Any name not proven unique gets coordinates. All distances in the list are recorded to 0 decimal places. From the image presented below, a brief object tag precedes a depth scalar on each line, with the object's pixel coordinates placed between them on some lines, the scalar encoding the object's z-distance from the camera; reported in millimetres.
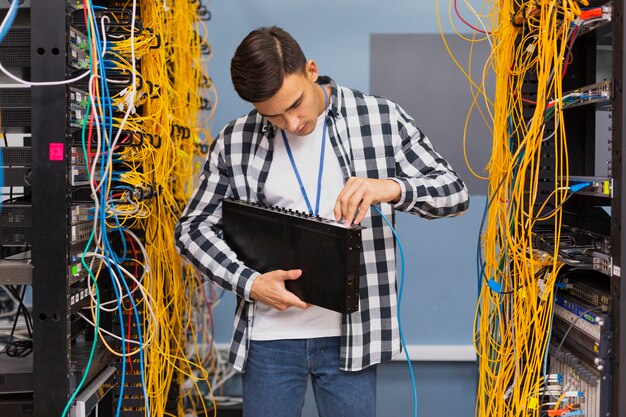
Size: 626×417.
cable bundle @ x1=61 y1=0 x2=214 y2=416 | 1574
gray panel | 2828
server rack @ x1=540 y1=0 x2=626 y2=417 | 1305
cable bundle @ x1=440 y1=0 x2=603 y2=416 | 1524
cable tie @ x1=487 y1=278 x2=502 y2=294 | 1645
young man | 1445
